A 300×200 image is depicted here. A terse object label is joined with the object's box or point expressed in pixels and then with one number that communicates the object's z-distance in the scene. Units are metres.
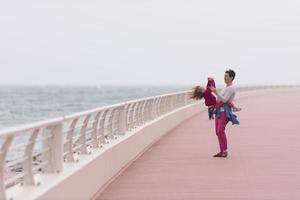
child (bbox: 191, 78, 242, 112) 17.88
